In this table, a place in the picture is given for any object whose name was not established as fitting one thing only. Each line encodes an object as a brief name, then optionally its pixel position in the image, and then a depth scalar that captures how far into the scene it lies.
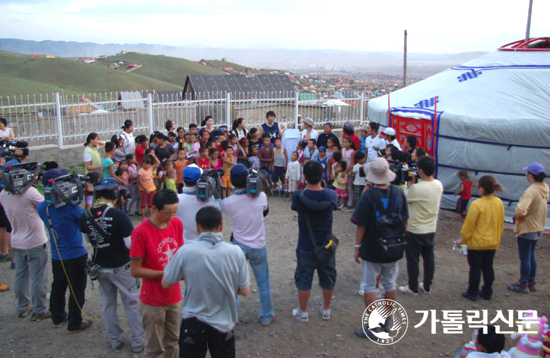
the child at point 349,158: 7.86
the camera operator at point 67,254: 3.85
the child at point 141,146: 7.63
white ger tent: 7.49
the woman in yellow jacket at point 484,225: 4.46
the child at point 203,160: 7.67
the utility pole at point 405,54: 19.35
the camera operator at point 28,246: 4.24
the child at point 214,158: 7.69
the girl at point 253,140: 8.70
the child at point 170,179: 7.20
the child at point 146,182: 7.12
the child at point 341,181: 7.80
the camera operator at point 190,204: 3.68
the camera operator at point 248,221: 3.87
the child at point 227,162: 8.02
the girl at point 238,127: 9.11
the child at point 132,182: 7.25
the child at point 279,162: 8.66
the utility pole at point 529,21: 14.51
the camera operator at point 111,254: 3.48
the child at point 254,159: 8.57
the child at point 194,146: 8.33
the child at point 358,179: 7.40
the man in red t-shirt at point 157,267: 3.06
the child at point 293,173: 8.27
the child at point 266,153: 8.66
